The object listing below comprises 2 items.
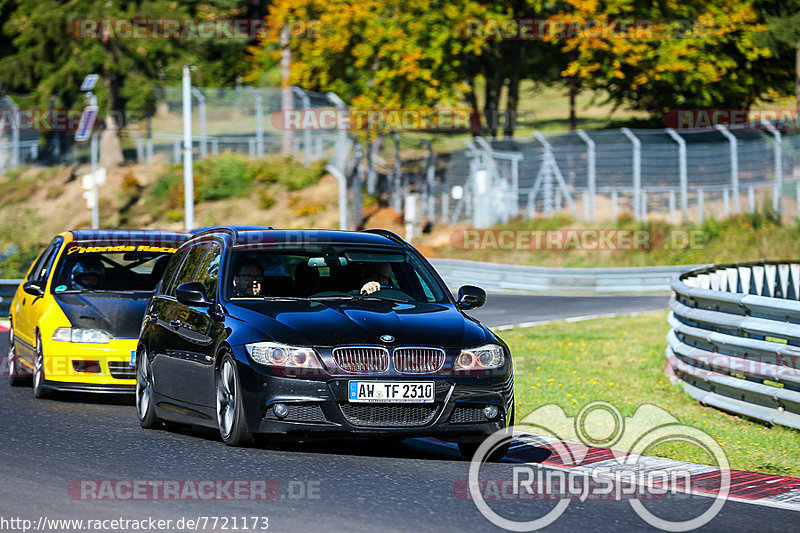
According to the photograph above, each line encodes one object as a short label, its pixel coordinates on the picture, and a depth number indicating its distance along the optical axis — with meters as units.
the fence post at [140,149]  60.91
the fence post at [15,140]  61.75
